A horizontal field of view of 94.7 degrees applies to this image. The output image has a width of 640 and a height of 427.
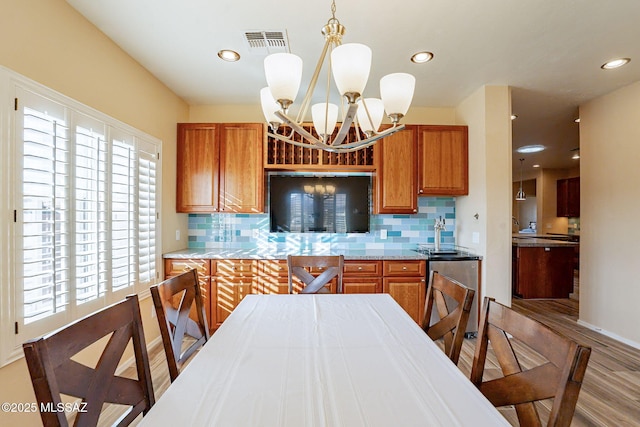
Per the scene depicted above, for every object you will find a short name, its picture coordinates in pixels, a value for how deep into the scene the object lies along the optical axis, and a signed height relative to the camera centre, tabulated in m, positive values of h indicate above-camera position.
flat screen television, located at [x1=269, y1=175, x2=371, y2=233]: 3.59 +0.13
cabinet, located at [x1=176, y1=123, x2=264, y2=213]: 3.40 +0.55
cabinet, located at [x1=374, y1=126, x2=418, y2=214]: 3.42 +0.48
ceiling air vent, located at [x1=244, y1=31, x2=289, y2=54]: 2.22 +1.37
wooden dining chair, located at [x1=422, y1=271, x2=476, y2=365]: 1.32 -0.49
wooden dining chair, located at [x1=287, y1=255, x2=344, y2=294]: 2.24 -0.43
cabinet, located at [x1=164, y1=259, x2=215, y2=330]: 3.14 -0.59
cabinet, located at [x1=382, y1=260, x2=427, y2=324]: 3.15 -0.72
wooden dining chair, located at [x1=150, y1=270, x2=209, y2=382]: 1.26 -0.49
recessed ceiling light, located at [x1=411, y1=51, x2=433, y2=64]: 2.48 +1.36
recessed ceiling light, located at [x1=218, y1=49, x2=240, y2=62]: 2.47 +1.37
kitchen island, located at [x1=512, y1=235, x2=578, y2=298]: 4.82 -0.89
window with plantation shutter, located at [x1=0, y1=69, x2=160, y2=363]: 1.63 +0.02
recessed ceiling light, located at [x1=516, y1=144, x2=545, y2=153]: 5.49 +1.28
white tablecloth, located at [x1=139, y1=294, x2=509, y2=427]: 0.81 -0.55
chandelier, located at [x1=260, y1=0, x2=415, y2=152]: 1.25 +0.62
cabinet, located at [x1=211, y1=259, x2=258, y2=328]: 3.15 -0.72
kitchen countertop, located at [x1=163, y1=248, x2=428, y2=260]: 3.15 -0.44
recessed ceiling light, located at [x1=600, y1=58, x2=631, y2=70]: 2.57 +1.35
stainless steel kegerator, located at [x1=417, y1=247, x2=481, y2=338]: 3.11 -0.56
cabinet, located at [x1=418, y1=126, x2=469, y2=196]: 3.41 +0.66
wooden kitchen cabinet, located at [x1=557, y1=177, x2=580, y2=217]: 7.18 +0.47
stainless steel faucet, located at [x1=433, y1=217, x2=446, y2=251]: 3.47 -0.16
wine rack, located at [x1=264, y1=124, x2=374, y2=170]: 3.46 +0.68
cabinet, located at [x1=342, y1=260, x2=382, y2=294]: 3.14 -0.66
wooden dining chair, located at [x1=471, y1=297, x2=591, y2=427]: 0.77 -0.47
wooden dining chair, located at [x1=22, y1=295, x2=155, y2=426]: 0.72 -0.45
